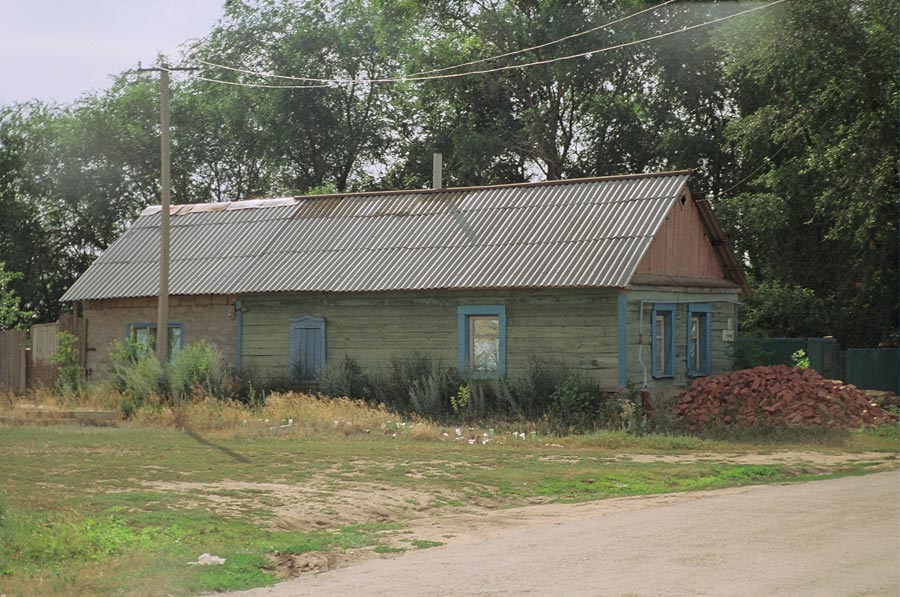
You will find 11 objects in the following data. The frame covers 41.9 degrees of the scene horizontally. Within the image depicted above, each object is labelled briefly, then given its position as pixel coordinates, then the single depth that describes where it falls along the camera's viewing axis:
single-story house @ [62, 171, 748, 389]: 24.89
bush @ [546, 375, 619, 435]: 22.78
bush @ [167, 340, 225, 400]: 26.17
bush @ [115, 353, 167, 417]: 25.98
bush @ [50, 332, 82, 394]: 30.61
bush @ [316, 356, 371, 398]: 26.66
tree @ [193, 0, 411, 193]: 52.00
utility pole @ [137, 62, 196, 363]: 27.19
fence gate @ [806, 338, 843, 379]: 31.53
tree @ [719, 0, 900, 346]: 29.69
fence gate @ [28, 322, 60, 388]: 31.86
